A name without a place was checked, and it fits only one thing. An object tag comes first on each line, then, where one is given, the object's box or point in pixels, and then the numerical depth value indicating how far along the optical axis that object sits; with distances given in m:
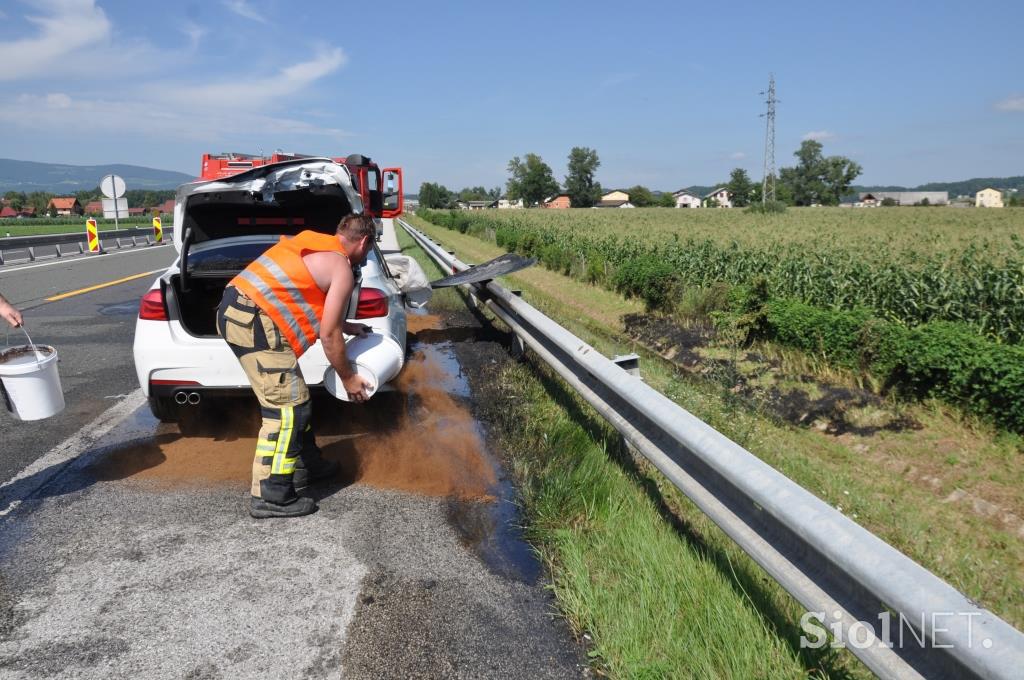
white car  5.07
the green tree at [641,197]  177.62
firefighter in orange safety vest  4.04
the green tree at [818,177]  155.75
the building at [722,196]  192.20
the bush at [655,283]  12.32
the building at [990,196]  157.07
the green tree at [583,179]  172.62
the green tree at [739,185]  174.88
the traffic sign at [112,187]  29.25
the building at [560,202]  170.19
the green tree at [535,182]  176.75
